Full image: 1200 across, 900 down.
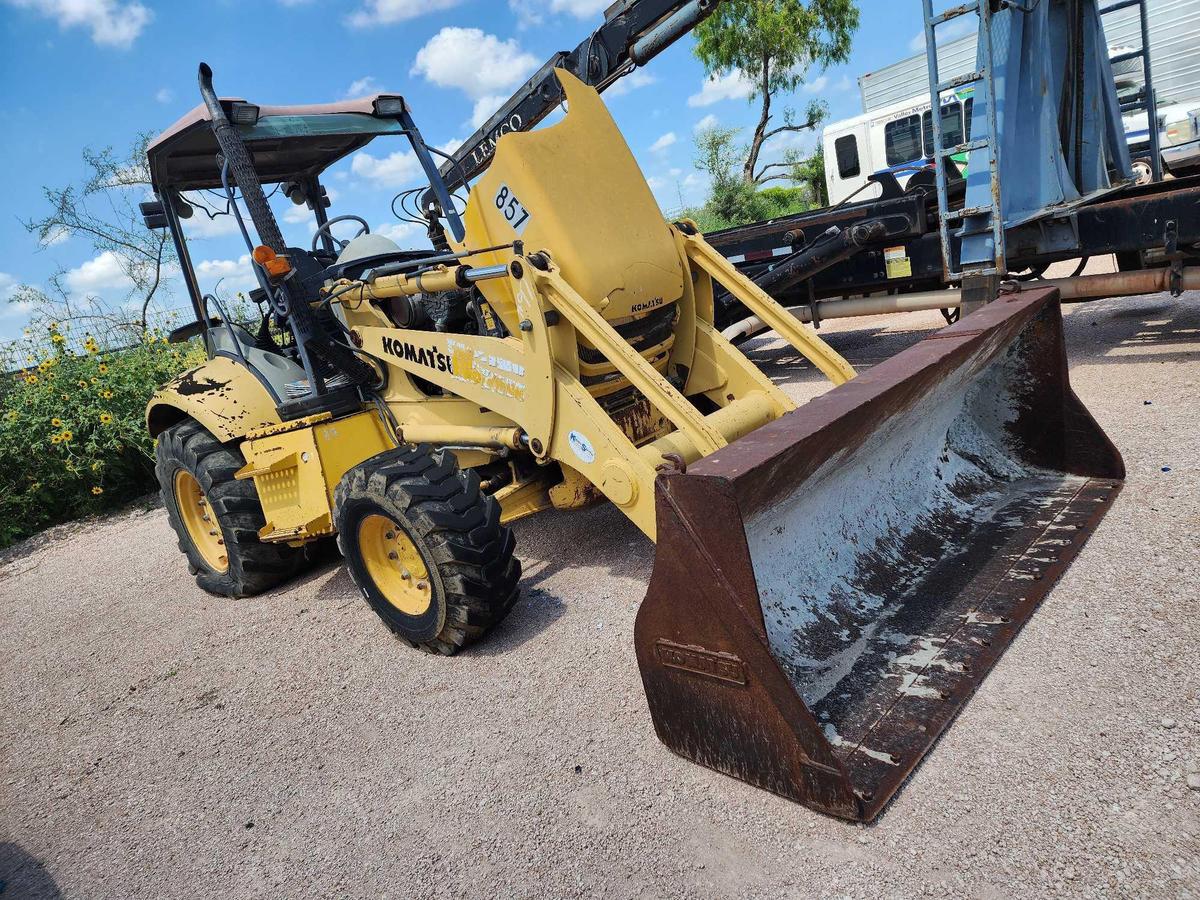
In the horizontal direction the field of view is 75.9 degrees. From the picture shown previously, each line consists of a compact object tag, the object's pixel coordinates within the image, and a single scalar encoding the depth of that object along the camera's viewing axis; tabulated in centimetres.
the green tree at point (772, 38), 2167
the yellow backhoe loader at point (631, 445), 220
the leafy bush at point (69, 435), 757
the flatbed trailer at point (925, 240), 529
